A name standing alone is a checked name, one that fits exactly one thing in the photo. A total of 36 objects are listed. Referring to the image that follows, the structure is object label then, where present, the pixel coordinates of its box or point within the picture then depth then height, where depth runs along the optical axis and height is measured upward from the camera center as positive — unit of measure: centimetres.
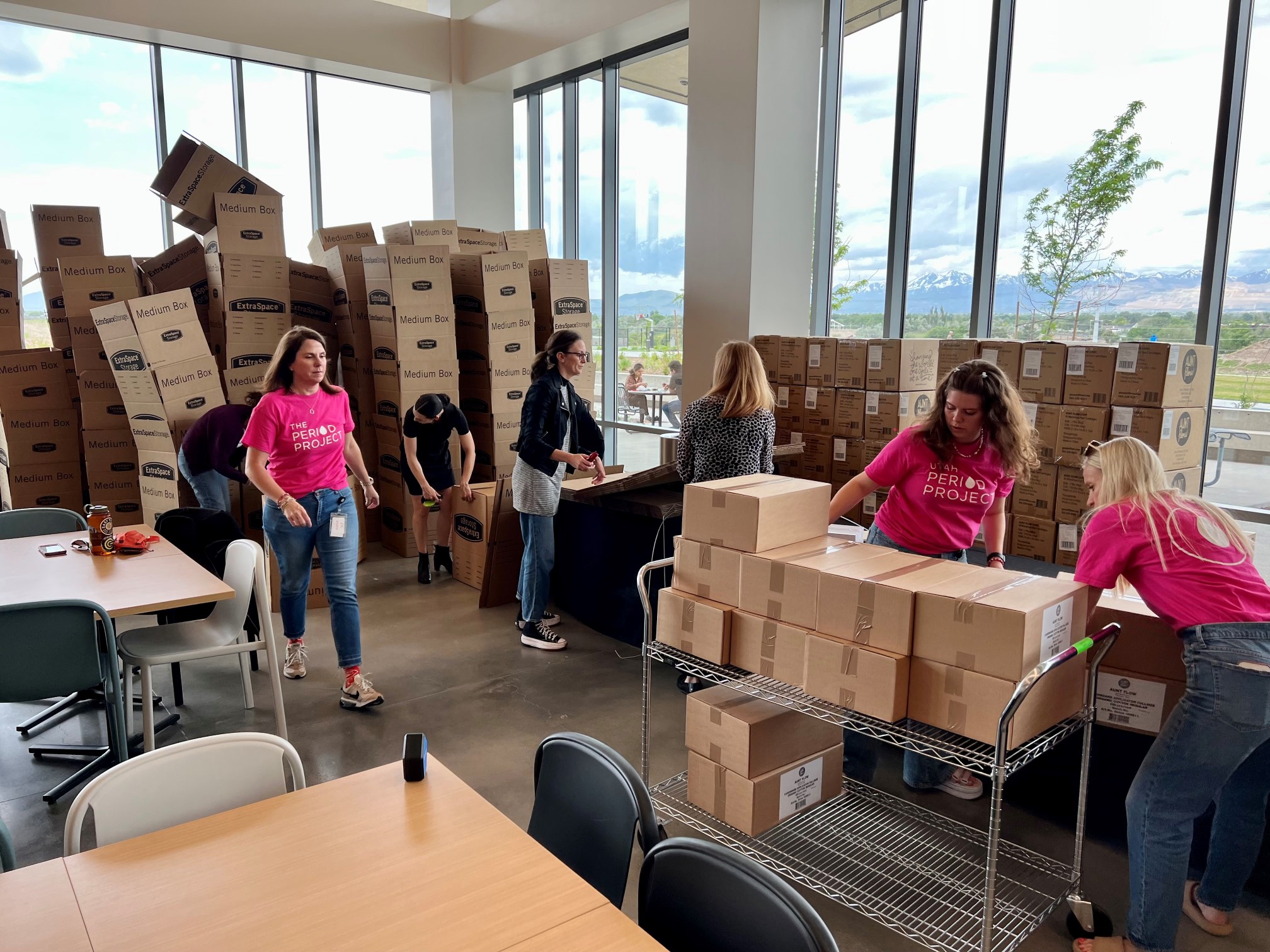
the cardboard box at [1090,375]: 346 -13
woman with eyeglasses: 416 -57
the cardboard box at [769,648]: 227 -83
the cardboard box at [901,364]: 425 -10
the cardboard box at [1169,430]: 335 -34
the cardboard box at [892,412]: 427 -34
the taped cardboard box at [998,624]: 192 -65
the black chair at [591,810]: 157 -89
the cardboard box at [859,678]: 206 -82
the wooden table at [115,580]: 282 -85
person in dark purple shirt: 464 -60
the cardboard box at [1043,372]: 360 -12
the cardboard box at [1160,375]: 333 -12
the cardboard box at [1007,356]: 372 -5
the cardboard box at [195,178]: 618 +115
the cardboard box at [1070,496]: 354 -62
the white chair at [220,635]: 302 -111
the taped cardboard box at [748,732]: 251 -117
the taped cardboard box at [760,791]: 254 -136
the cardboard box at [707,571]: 245 -67
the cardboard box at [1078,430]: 348 -35
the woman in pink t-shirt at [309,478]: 351 -58
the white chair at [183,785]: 158 -86
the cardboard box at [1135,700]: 246 -103
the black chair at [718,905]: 121 -83
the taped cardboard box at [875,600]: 208 -63
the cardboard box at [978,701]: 195 -84
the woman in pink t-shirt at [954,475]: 271 -43
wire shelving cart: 204 -151
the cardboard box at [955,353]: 399 -4
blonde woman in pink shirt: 197 -71
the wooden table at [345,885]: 128 -88
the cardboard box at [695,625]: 244 -83
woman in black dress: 520 -72
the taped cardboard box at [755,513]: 239 -49
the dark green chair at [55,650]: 254 -94
